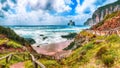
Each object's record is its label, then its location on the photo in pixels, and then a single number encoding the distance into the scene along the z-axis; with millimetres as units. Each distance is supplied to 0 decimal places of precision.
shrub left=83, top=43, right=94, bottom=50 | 7742
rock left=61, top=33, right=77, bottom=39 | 38928
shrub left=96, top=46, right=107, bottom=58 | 6112
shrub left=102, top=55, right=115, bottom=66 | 5517
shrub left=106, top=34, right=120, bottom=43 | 7010
